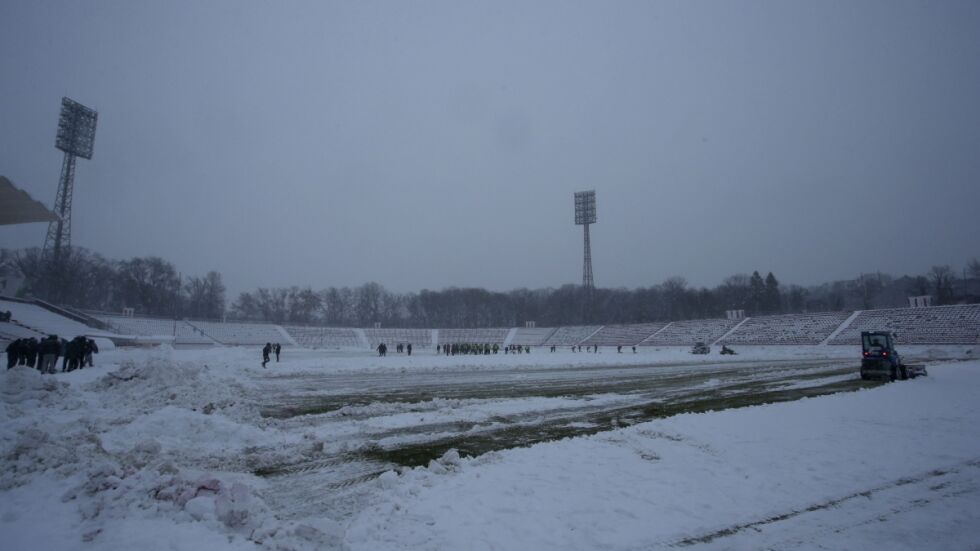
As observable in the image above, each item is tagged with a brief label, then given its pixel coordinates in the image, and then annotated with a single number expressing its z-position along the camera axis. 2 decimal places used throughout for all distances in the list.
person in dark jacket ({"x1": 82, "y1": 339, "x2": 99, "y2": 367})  22.13
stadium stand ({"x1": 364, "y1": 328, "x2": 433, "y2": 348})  78.88
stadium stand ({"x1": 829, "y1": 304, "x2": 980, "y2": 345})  43.00
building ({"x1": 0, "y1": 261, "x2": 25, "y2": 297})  48.79
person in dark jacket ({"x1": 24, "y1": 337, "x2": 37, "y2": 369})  18.20
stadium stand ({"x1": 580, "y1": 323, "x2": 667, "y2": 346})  70.25
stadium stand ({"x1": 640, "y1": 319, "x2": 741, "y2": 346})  63.39
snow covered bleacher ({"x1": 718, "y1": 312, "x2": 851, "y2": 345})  53.59
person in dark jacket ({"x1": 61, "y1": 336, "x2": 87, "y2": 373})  20.19
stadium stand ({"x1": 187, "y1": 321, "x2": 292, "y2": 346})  63.00
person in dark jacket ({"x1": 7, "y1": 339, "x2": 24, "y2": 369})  17.73
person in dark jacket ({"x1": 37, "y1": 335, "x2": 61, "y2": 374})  17.70
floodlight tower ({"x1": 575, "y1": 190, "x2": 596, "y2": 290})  85.25
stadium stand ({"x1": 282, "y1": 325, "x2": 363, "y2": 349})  71.19
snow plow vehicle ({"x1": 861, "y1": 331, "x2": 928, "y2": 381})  18.16
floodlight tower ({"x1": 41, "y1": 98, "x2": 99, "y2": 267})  55.28
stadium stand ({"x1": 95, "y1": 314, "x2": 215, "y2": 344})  54.91
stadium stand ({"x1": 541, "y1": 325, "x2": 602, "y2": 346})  79.12
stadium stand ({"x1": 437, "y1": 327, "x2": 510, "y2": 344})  83.42
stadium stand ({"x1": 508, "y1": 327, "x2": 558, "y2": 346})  83.31
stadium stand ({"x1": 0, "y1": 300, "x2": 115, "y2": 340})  39.15
